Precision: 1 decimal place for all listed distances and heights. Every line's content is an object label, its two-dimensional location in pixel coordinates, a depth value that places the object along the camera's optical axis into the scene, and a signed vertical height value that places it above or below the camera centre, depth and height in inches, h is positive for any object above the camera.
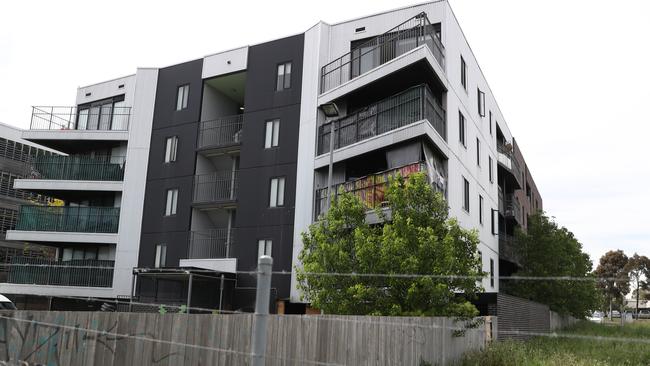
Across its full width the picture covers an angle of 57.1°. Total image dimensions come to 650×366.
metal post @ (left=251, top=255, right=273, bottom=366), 185.5 -6.0
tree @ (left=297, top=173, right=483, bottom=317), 574.6 +36.3
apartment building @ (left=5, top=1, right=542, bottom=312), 934.4 +256.6
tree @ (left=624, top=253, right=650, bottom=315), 3316.2 +252.3
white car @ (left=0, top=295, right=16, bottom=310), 808.9 -35.8
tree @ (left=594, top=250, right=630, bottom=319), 3442.4 +274.0
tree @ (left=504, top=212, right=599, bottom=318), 1343.5 +88.5
